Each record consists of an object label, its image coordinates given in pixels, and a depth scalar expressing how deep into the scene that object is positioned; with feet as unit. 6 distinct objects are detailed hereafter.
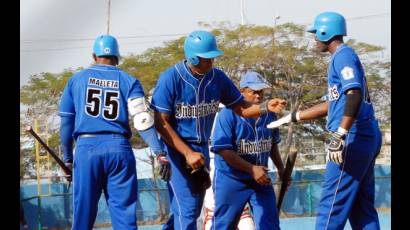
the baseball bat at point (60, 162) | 57.36
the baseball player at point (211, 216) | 71.46
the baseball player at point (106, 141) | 52.80
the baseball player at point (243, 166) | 60.59
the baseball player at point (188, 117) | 53.88
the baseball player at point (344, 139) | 51.42
